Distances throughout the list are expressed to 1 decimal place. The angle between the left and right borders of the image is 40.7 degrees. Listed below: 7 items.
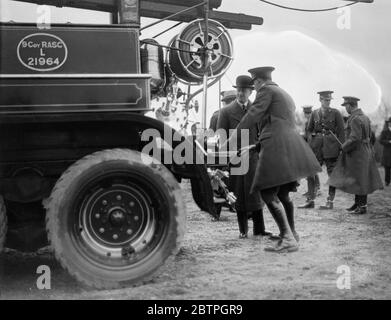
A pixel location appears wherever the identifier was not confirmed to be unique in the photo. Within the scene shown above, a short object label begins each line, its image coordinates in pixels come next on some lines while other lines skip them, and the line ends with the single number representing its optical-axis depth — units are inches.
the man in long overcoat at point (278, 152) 207.6
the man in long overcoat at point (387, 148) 544.7
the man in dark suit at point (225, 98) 323.9
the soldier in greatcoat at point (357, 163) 336.5
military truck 149.6
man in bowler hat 240.7
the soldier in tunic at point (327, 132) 367.9
